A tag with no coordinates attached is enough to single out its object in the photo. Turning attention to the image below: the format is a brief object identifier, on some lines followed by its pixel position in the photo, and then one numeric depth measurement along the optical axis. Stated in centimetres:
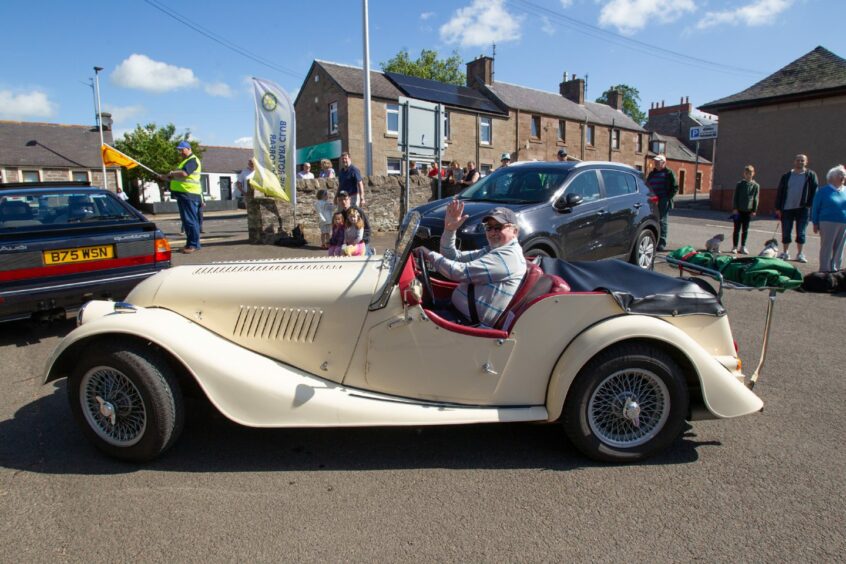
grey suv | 677
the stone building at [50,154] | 3638
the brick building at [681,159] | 4627
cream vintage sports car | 302
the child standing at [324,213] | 1138
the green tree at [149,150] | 3759
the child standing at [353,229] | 734
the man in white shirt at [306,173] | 1436
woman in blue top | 824
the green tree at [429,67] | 5028
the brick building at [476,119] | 3000
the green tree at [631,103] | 7784
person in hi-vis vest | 984
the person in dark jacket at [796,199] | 1016
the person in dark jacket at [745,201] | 1059
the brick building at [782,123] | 2111
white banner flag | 1127
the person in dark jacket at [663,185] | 1069
